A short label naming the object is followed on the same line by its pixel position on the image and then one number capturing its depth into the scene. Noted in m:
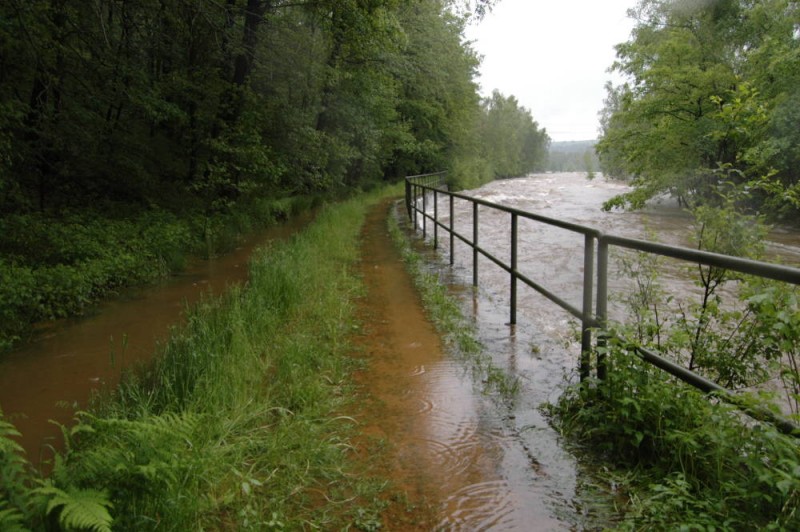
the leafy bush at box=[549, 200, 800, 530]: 2.09
